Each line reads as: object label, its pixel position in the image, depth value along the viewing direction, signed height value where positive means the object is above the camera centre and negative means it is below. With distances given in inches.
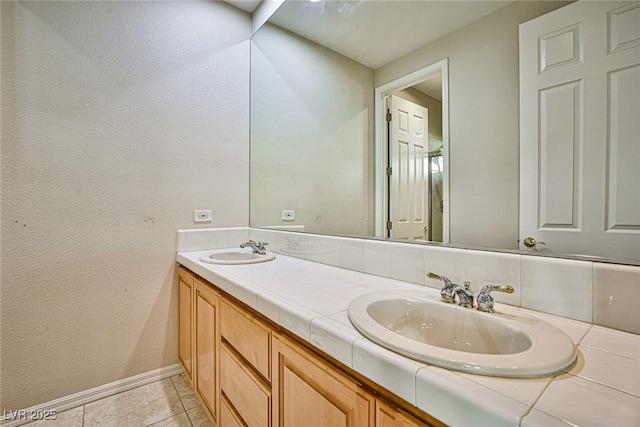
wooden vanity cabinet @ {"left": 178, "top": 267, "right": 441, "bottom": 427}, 22.6 -18.4
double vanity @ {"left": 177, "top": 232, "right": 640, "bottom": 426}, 16.0 -10.5
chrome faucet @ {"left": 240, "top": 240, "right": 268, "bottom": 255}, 67.0 -8.6
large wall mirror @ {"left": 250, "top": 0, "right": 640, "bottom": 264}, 36.3 +17.5
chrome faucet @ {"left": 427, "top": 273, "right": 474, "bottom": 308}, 29.4 -8.8
